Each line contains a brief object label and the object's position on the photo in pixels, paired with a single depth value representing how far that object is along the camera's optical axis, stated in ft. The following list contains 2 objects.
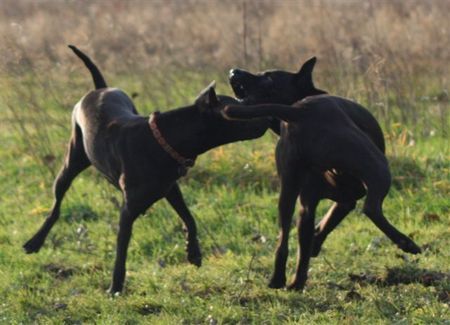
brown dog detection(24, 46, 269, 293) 40.50
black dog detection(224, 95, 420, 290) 34.04
